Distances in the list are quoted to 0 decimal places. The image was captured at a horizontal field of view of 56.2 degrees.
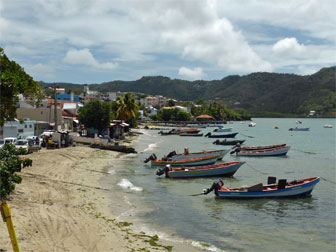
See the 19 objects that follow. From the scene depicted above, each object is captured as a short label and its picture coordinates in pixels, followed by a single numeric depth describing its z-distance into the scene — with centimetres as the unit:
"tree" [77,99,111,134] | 5934
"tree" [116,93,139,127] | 8112
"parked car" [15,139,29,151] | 3792
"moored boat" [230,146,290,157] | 5569
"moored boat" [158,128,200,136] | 10115
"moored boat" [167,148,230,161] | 4350
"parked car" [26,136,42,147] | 4194
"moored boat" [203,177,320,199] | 2414
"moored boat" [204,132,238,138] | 9594
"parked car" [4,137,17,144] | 3905
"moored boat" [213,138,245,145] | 7442
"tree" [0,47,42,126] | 1894
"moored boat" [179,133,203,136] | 10235
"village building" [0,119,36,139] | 4428
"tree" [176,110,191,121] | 17439
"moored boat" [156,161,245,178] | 3203
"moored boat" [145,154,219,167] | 3794
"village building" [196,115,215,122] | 18990
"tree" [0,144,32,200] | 1276
